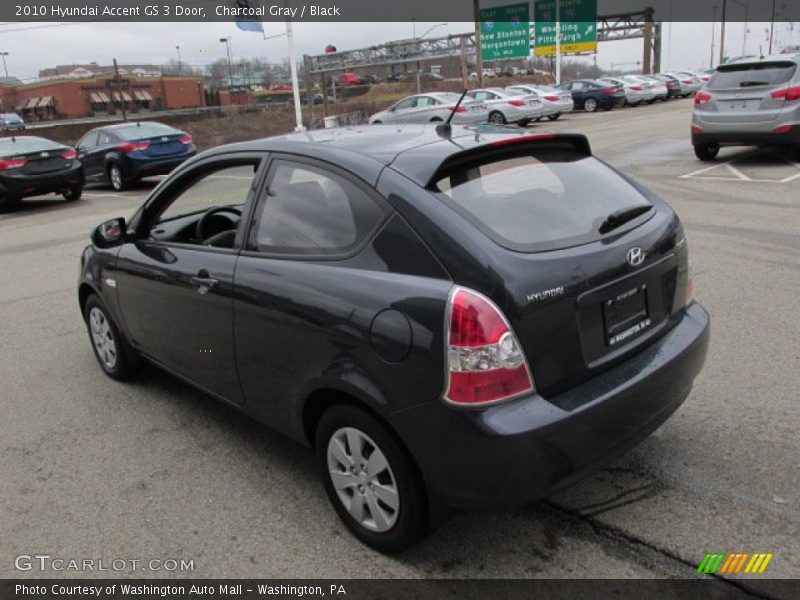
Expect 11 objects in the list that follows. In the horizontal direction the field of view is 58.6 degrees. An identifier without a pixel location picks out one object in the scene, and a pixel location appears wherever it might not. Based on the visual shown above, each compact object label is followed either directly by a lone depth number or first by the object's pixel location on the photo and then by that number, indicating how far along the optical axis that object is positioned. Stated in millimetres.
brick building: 59062
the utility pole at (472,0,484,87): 40500
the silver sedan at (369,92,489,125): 24141
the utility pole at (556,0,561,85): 43062
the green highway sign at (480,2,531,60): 45531
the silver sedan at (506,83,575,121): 29816
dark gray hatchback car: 2549
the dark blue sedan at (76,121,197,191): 15719
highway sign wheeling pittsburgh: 45594
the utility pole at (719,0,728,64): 73725
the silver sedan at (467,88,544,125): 27797
